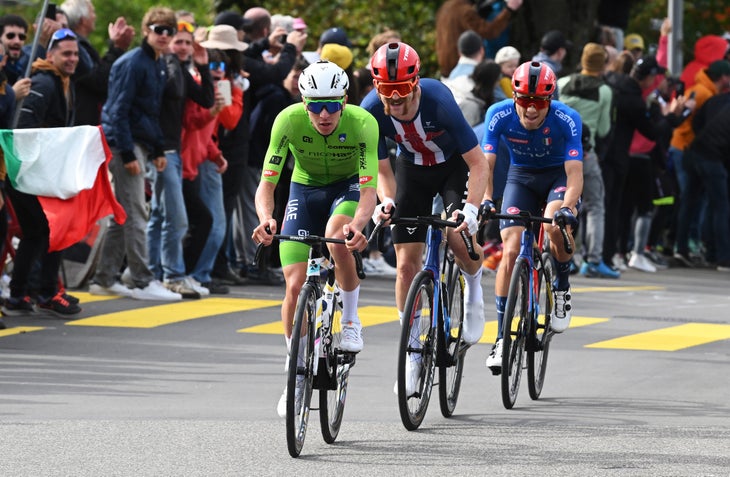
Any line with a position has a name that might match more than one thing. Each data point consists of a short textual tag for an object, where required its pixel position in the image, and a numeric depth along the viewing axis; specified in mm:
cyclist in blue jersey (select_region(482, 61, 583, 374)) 21234
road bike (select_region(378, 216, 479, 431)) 18266
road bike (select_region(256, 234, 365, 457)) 16422
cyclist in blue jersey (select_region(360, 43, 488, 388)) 18844
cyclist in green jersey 17672
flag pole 26609
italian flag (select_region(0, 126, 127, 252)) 26703
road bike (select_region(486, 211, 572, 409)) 20078
